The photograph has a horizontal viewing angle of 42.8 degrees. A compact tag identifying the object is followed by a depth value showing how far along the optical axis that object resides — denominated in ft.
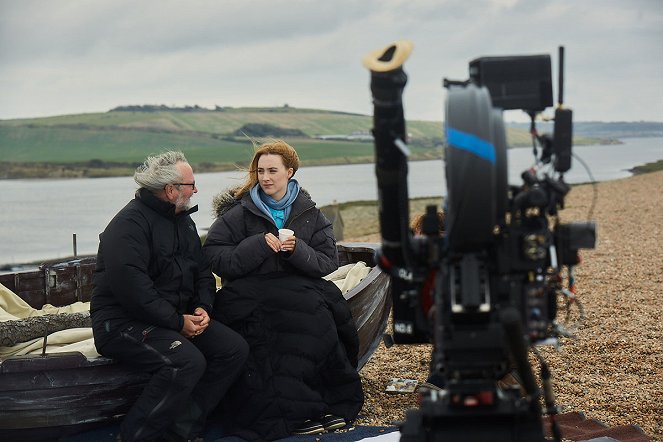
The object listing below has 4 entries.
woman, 16.14
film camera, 9.12
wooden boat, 14.66
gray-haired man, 14.78
